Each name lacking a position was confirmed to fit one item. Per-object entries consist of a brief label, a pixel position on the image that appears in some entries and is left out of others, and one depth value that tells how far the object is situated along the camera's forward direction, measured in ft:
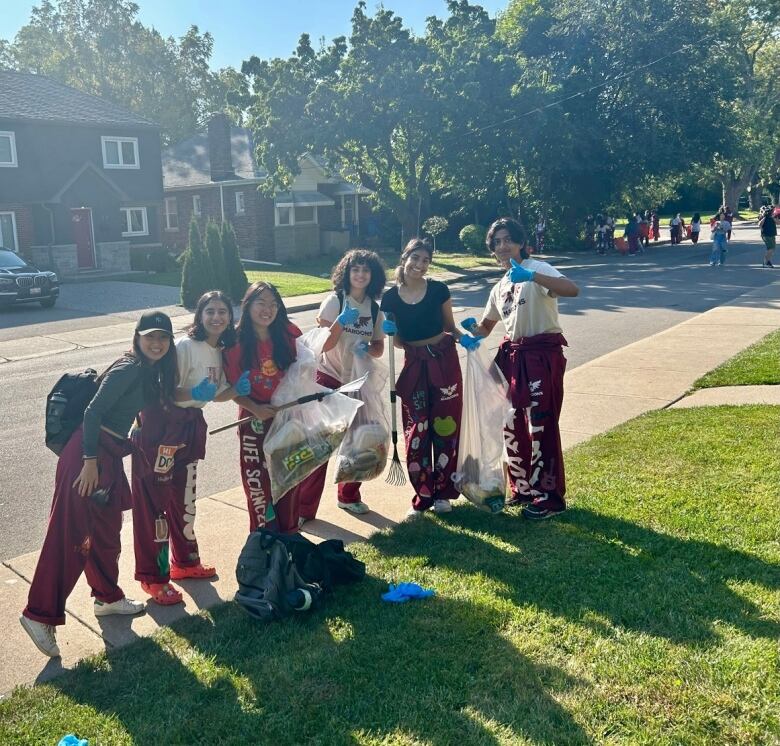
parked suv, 64.85
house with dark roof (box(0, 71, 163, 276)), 97.71
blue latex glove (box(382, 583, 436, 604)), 14.11
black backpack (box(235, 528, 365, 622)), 13.56
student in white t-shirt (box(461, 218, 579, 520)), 17.39
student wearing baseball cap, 13.06
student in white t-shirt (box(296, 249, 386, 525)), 18.17
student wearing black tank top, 18.01
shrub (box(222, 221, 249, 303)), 68.39
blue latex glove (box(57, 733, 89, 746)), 10.20
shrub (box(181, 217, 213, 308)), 65.67
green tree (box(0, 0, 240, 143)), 201.98
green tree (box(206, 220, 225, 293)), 66.95
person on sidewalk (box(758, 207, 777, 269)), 76.79
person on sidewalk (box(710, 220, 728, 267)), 79.66
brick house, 109.91
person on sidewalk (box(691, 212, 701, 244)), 116.47
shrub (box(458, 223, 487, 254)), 108.58
